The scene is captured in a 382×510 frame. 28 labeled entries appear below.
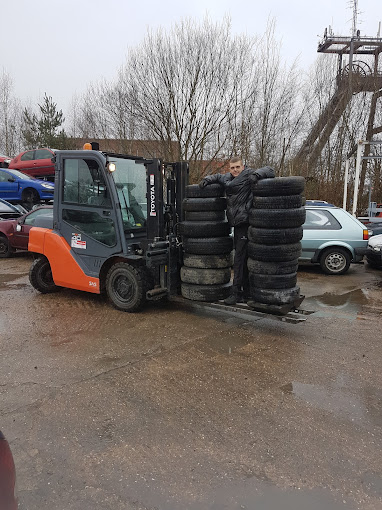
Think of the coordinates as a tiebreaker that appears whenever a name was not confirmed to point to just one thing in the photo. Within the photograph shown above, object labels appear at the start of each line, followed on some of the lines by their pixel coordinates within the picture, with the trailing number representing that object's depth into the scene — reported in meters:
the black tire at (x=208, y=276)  5.63
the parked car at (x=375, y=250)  9.55
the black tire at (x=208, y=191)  5.51
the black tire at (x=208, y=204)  5.52
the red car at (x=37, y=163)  15.65
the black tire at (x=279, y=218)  4.99
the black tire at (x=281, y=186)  4.94
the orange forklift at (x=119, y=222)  5.98
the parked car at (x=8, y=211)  12.79
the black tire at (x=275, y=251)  5.07
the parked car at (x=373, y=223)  11.60
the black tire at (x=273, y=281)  5.13
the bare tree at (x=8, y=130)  35.62
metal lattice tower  21.28
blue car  14.13
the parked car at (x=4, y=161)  17.33
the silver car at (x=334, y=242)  9.34
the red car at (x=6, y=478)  1.60
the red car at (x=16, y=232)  11.75
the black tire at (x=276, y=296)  5.11
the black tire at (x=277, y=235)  5.03
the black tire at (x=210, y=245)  5.57
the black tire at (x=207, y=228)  5.56
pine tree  33.22
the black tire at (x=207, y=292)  5.65
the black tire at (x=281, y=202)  4.97
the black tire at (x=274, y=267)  5.12
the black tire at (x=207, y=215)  5.54
